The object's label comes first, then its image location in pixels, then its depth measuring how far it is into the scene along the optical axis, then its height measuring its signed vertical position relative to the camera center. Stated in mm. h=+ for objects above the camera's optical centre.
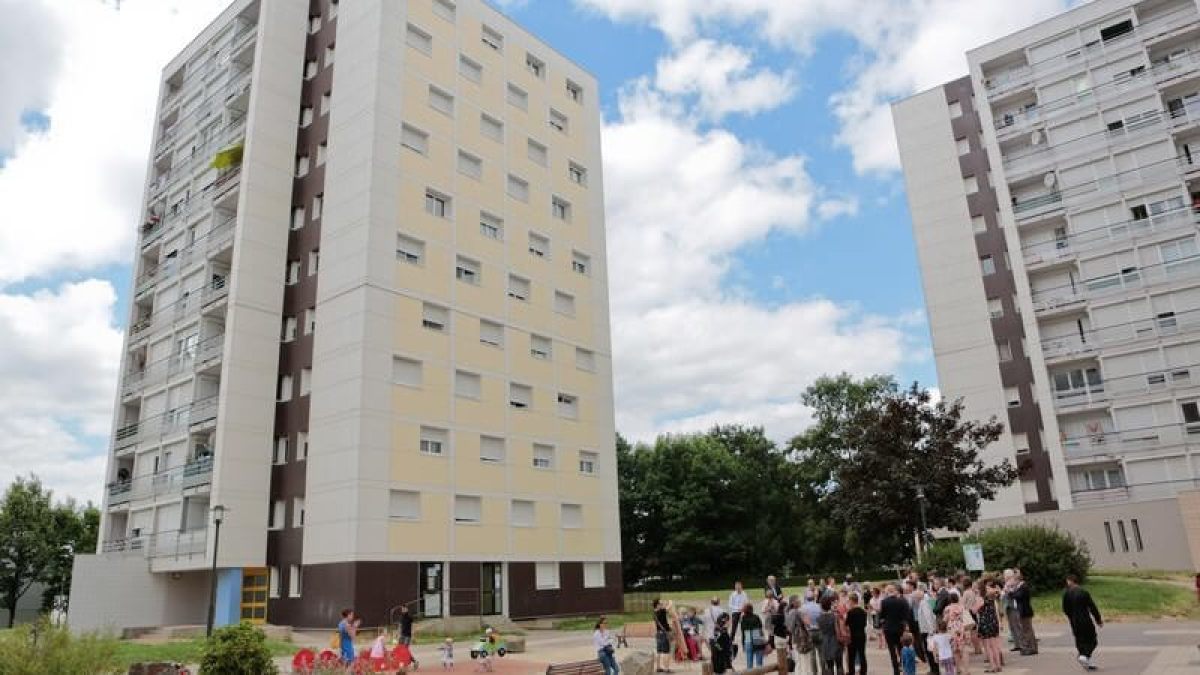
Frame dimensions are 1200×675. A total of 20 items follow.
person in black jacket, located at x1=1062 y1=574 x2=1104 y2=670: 15758 -1403
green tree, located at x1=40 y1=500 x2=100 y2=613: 57938 +3656
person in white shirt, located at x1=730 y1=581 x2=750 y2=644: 19594 -940
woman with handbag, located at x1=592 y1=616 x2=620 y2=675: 17625 -1677
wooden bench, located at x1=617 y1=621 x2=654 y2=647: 30598 -2326
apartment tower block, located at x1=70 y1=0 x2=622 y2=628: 34406 +10853
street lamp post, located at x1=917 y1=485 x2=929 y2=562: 32344 +1209
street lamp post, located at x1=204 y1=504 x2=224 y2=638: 28406 +1522
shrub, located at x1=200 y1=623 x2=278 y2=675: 14281 -1118
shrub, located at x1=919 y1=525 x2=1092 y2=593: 29125 -252
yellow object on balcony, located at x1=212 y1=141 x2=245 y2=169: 40812 +21100
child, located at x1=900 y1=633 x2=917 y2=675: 15836 -1982
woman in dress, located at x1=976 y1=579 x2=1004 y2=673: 16797 -1590
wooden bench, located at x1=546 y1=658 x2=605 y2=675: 15048 -1784
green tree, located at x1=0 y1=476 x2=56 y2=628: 56344 +3761
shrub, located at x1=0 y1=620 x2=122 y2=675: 12250 -828
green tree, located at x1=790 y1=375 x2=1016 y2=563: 34281 +3460
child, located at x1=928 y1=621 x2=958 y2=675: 15672 -1850
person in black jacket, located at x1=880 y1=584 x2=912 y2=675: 16364 -1255
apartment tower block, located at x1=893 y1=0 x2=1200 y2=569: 41688 +15808
